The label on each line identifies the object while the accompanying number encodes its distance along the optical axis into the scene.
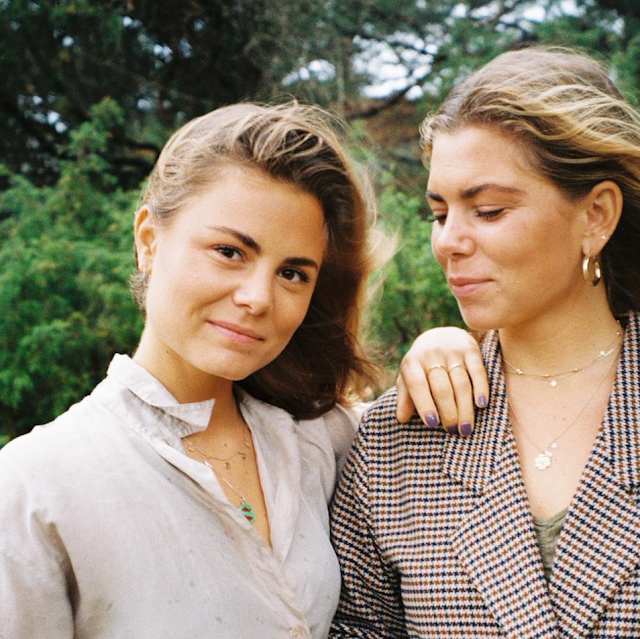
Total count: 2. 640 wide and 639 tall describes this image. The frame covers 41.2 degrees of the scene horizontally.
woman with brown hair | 1.56
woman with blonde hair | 1.77
